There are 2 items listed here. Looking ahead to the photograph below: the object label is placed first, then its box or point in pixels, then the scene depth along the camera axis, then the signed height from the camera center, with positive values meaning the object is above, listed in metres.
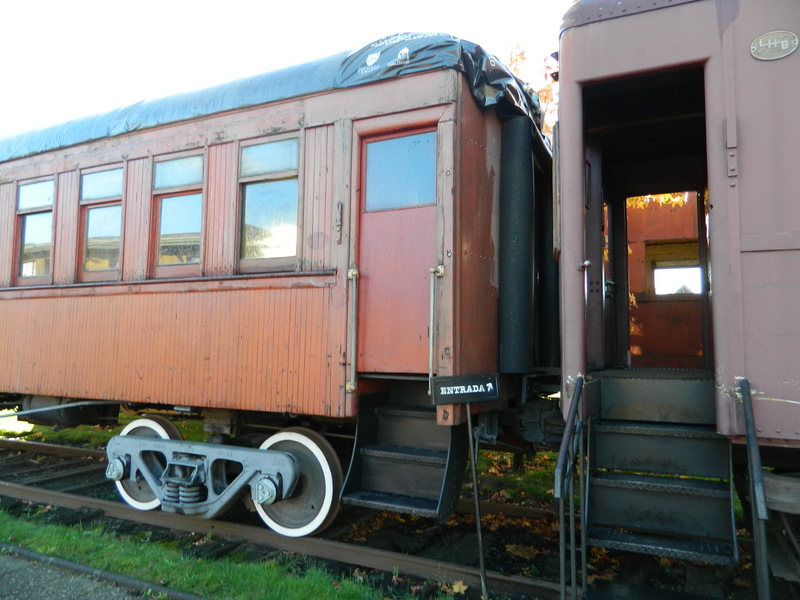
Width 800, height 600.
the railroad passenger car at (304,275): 4.07 +0.51
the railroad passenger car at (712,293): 3.04 +0.28
